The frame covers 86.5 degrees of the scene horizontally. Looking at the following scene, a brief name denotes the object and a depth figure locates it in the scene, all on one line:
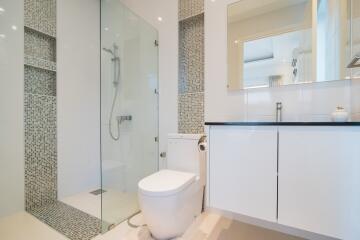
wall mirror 1.30
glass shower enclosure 1.67
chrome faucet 1.47
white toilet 1.23
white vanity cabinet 0.92
